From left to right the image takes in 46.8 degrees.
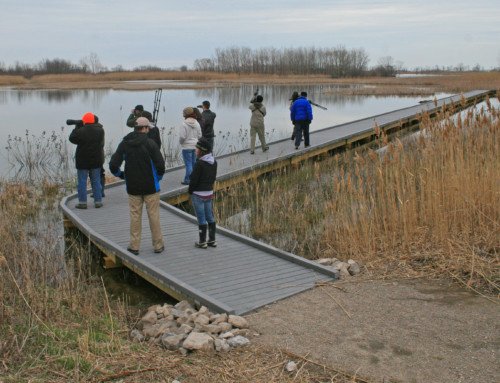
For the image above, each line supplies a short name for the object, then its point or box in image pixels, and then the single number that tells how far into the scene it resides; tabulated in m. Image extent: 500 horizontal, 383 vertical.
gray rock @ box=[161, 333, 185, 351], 4.58
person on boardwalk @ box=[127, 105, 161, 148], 8.99
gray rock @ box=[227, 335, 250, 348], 4.58
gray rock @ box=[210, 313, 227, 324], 5.01
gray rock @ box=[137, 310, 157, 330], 5.28
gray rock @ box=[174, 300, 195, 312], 5.61
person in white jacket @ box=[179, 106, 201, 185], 9.52
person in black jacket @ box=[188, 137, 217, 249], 6.77
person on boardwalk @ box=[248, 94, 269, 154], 12.80
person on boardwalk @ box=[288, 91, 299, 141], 14.06
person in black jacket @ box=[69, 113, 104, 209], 8.59
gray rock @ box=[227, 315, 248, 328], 4.92
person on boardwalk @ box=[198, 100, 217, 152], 11.01
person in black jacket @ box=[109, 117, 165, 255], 6.59
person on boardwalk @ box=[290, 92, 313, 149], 13.71
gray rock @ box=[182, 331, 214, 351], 4.50
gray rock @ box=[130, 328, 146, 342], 4.91
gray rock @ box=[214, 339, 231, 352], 4.51
